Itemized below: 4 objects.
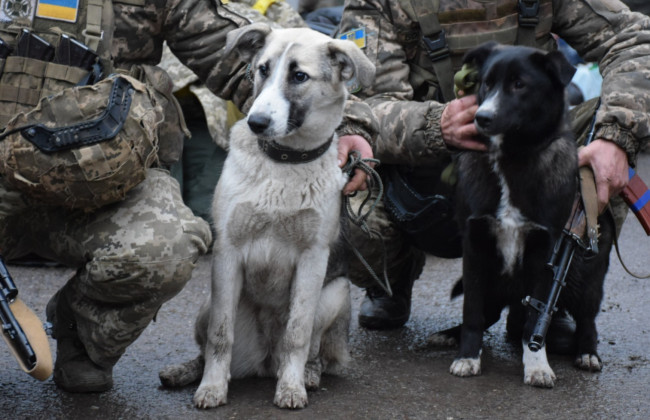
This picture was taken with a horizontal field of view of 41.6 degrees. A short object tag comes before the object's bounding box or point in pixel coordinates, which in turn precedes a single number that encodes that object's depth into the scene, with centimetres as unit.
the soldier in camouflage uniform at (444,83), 344
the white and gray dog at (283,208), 291
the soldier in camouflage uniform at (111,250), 284
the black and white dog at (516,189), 317
